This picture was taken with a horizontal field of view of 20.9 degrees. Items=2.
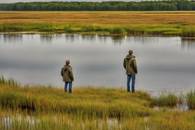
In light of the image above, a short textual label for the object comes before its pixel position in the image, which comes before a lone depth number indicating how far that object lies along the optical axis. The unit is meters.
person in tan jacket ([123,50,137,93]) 18.39
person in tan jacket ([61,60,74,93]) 18.02
